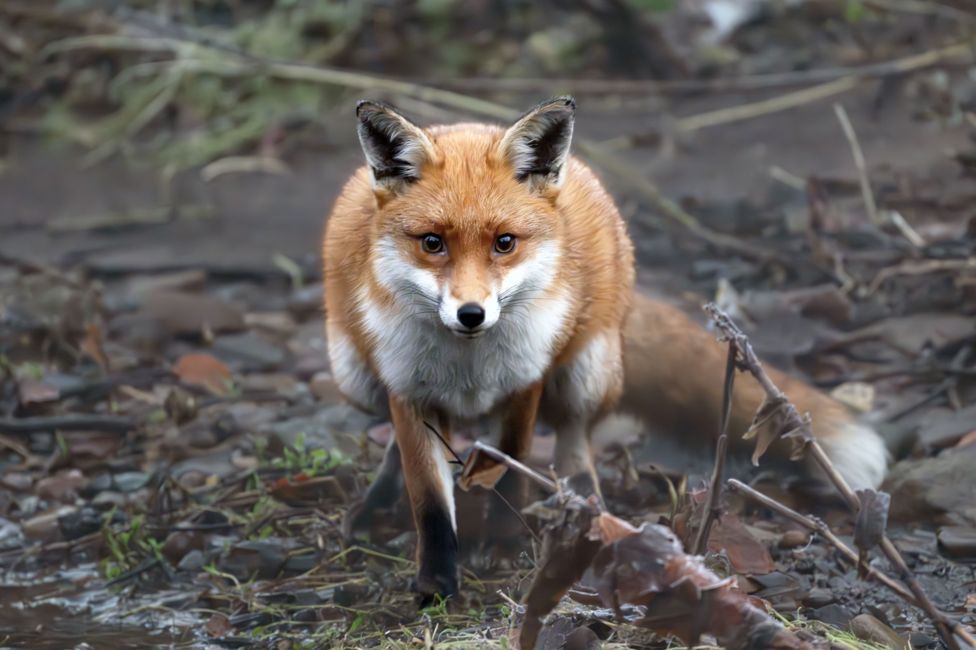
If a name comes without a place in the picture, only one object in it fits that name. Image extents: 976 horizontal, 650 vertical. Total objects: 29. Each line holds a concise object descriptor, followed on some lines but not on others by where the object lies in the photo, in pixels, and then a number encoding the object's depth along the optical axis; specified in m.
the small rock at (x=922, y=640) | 6.95
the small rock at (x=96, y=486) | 10.11
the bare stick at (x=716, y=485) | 6.17
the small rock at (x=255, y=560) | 8.73
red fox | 7.31
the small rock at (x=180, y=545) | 9.06
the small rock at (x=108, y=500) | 9.84
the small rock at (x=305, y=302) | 13.30
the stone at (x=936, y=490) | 8.62
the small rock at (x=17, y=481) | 10.24
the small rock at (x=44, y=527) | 9.49
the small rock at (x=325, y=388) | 11.35
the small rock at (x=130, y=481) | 10.09
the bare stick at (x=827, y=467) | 5.82
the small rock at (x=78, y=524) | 9.37
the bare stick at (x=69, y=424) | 10.80
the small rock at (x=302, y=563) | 8.73
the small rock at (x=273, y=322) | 12.96
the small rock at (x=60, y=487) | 10.11
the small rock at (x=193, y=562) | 8.91
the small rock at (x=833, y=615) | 7.20
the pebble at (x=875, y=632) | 6.79
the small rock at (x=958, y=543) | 8.14
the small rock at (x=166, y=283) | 13.66
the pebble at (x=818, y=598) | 7.58
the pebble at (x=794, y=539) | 8.48
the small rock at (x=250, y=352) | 12.21
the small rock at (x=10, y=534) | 9.47
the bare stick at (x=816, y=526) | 5.78
